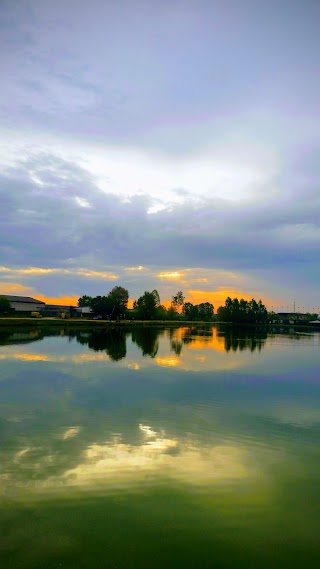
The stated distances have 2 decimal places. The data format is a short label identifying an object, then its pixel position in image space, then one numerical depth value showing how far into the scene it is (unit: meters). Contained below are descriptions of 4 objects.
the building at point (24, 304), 171.10
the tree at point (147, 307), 170.38
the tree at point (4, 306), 124.12
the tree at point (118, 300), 149.36
